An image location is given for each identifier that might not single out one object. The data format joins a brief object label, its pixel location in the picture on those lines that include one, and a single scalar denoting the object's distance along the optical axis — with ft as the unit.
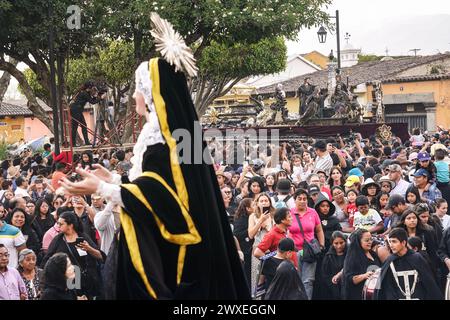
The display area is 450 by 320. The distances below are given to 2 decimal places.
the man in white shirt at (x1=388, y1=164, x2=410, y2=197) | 40.55
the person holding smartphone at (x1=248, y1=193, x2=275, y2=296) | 34.37
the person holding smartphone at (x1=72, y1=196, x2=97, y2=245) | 33.60
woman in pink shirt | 32.86
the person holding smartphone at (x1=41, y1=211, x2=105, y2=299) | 30.58
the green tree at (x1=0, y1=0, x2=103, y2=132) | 78.01
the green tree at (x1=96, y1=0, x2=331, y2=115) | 81.35
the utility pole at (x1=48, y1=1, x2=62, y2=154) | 59.15
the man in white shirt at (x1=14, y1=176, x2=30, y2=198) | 42.60
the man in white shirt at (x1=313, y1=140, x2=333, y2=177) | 48.63
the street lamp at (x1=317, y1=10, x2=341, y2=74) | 95.02
